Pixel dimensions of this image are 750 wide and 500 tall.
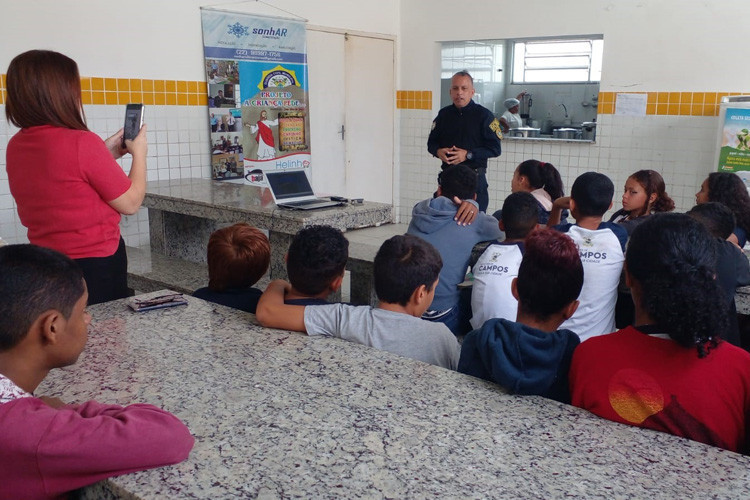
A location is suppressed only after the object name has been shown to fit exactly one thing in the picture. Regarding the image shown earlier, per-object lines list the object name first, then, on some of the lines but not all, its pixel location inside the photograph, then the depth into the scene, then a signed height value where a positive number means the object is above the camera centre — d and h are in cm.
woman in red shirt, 243 -22
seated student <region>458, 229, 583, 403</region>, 160 -55
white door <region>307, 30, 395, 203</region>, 746 -7
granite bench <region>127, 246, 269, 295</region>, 397 -99
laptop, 377 -46
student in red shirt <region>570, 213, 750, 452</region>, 147 -55
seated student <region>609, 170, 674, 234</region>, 378 -46
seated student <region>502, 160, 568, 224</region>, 432 -45
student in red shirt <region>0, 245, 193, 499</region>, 116 -53
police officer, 541 -19
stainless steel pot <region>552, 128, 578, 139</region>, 832 -30
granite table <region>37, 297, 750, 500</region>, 119 -64
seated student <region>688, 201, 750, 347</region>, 269 -56
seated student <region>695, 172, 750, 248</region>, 340 -42
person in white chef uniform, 888 -10
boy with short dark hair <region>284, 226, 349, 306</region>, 232 -52
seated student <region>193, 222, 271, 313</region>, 264 -60
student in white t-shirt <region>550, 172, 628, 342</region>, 281 -67
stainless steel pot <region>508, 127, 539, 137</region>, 821 -27
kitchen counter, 702 -31
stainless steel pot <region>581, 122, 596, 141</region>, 769 -25
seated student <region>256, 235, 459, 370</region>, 204 -62
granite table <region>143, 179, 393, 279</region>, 364 -58
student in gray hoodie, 338 -66
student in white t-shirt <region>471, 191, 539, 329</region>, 299 -68
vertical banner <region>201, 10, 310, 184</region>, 626 +13
